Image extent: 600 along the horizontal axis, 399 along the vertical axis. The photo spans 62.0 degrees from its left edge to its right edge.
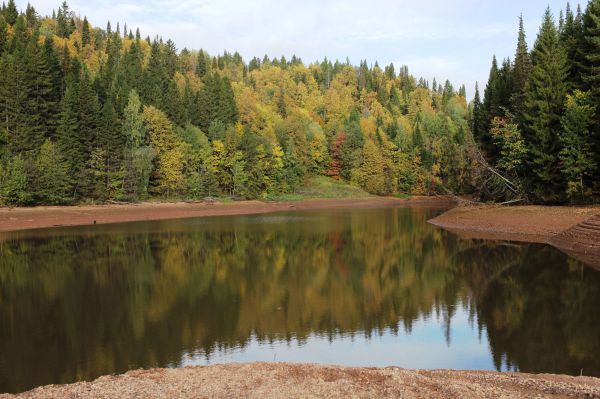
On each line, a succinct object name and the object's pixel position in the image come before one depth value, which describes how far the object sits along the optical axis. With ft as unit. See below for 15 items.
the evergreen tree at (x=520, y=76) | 197.16
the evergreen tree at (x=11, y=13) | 401.08
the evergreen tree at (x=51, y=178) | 205.16
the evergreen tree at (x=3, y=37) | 273.91
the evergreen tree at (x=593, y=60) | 146.51
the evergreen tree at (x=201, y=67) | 497.91
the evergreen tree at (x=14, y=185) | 193.16
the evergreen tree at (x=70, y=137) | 230.27
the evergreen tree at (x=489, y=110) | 232.32
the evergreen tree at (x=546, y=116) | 159.63
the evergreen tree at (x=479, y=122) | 244.14
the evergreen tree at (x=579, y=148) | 144.56
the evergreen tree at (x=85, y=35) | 510.99
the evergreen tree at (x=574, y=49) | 168.55
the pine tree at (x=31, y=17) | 468.67
